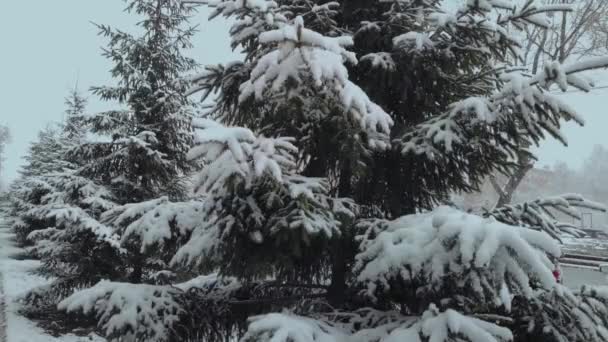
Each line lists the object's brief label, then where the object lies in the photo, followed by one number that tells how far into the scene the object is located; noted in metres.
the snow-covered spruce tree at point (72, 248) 7.12
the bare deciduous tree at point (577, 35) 15.70
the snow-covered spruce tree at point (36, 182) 12.85
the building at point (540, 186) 43.75
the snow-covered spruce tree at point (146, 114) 7.73
